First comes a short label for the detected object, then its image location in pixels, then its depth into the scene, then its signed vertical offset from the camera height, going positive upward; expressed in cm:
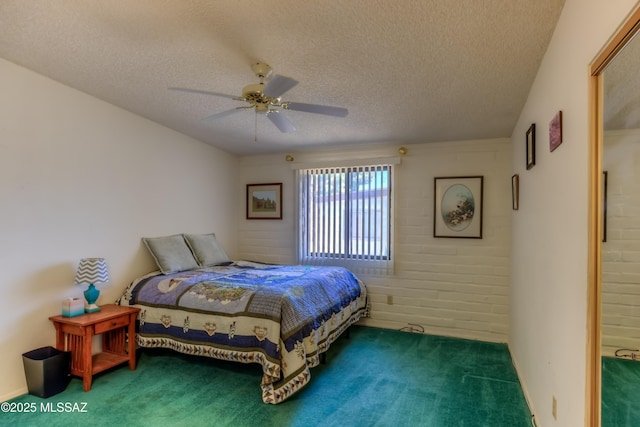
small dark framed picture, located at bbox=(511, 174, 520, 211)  314 +20
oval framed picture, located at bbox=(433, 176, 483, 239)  396 +6
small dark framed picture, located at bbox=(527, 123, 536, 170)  232 +47
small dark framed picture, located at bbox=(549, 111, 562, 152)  162 +41
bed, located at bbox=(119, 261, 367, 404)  248 -89
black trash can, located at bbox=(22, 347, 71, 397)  238 -116
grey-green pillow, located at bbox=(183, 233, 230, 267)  400 -47
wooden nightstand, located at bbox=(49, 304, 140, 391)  253 -104
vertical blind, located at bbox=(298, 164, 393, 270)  434 -6
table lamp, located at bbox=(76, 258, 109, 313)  273 -53
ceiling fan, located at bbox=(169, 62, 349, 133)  199 +73
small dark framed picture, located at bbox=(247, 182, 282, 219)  495 +16
